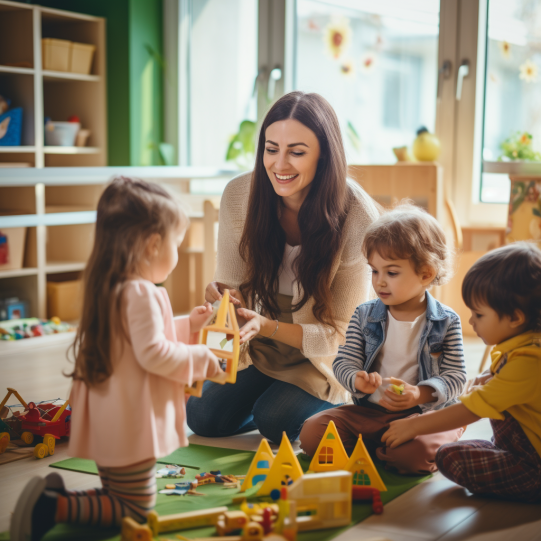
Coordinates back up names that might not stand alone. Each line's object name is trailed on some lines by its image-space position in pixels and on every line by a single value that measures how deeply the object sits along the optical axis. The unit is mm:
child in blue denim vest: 1600
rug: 1280
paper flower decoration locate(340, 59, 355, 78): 3777
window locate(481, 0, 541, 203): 3186
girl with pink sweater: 1215
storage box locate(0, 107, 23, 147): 3531
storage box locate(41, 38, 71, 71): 3674
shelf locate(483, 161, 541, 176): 2613
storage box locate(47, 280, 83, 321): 3719
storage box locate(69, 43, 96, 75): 3787
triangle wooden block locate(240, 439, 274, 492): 1503
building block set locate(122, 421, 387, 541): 1227
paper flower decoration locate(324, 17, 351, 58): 3763
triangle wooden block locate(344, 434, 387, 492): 1491
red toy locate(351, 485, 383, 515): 1436
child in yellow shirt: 1389
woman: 1821
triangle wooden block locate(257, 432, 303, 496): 1461
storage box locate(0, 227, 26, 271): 3436
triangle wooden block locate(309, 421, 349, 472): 1552
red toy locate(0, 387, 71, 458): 1790
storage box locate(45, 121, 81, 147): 3777
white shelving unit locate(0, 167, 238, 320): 3080
